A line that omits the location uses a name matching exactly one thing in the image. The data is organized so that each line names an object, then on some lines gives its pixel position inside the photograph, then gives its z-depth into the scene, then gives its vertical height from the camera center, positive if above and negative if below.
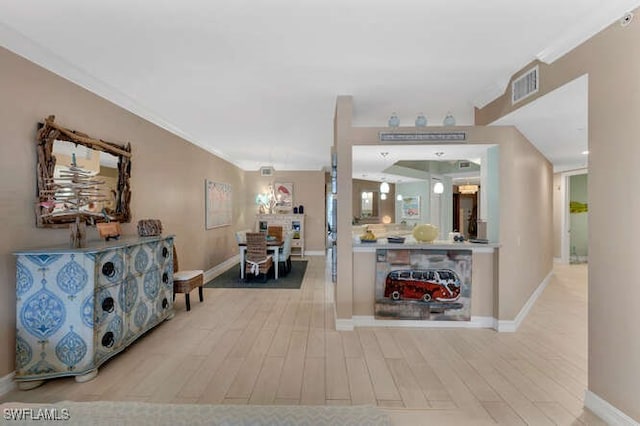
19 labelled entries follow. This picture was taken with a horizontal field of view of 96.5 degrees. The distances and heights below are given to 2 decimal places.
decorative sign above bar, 3.30 +0.89
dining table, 5.33 -0.71
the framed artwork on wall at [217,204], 5.57 +0.19
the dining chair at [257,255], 5.00 -0.75
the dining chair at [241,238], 5.50 -0.49
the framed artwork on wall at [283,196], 8.45 +0.50
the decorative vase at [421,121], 3.35 +1.08
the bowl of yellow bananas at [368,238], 3.51 -0.31
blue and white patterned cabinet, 2.13 -0.76
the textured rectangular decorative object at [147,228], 3.22 -0.17
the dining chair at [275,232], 6.54 -0.44
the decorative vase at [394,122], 3.38 +1.08
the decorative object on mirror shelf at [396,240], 3.50 -0.34
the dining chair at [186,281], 3.62 -0.88
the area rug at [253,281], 5.02 -1.27
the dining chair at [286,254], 5.83 -0.85
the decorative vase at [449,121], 3.34 +1.08
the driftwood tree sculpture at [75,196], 2.37 +0.15
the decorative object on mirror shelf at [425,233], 3.51 -0.25
